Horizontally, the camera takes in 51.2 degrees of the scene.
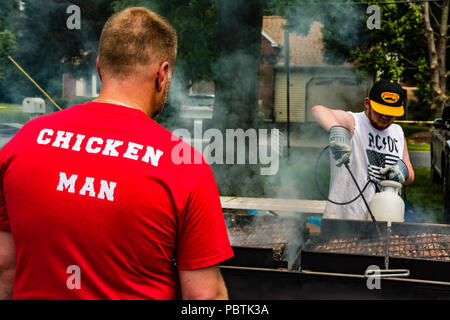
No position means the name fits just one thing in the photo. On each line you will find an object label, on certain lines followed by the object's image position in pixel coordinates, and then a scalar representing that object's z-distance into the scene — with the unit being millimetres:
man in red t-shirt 1228
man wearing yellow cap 3365
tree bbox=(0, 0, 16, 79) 11289
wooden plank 4750
